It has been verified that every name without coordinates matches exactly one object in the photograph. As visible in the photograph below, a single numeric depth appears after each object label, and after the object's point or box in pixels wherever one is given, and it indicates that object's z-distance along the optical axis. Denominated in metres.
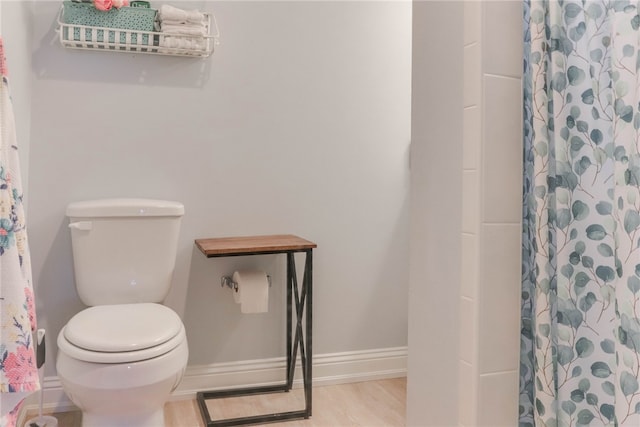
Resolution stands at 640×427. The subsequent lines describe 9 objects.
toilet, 1.58
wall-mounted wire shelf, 2.09
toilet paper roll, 2.19
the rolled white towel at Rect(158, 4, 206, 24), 2.13
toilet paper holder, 2.30
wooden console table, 2.09
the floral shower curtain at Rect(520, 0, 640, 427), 0.77
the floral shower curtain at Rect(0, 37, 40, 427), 1.12
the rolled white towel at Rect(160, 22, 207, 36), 2.16
